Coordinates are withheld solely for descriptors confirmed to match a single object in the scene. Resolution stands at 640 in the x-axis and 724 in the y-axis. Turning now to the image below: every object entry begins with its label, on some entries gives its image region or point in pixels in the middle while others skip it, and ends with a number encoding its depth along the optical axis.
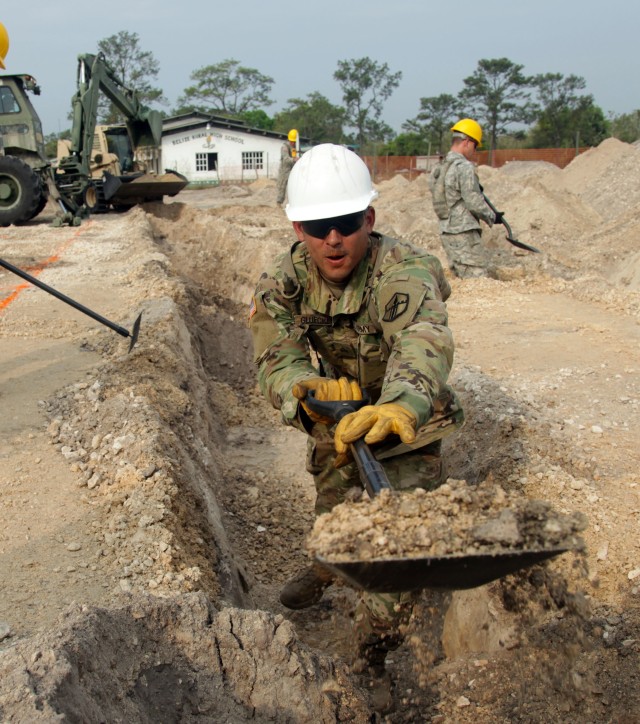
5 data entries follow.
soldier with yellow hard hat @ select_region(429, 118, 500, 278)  9.43
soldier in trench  2.91
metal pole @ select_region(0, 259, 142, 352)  5.77
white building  41.62
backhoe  15.73
